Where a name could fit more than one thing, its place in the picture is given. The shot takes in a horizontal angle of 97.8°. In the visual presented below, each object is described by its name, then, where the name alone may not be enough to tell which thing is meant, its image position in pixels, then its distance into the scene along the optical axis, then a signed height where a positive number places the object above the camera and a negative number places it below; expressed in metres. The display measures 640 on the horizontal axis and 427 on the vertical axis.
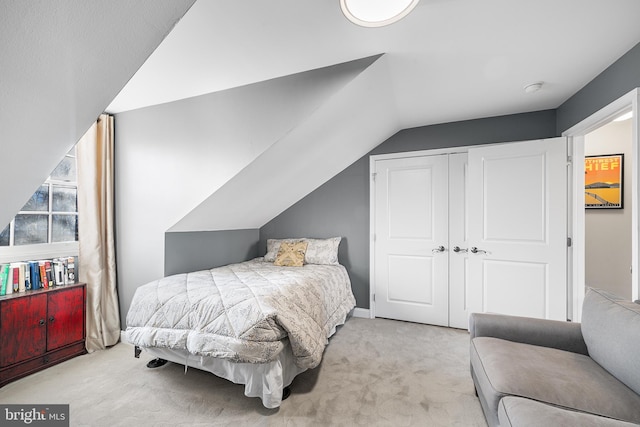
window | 2.32 -0.08
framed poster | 3.02 +0.36
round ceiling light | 1.30 +0.98
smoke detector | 2.26 +1.04
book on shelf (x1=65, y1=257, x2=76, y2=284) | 2.48 -0.52
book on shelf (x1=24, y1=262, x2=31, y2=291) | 2.25 -0.52
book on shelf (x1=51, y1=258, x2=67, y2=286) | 2.42 -0.51
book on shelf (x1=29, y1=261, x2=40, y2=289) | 2.29 -0.50
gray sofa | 1.10 -0.76
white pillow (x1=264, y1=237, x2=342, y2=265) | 3.42 -0.48
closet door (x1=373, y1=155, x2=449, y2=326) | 3.17 -0.30
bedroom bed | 1.70 -0.75
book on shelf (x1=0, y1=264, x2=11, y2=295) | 2.12 -0.49
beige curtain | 2.56 -0.20
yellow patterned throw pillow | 3.26 -0.49
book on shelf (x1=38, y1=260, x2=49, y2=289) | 2.34 -0.53
